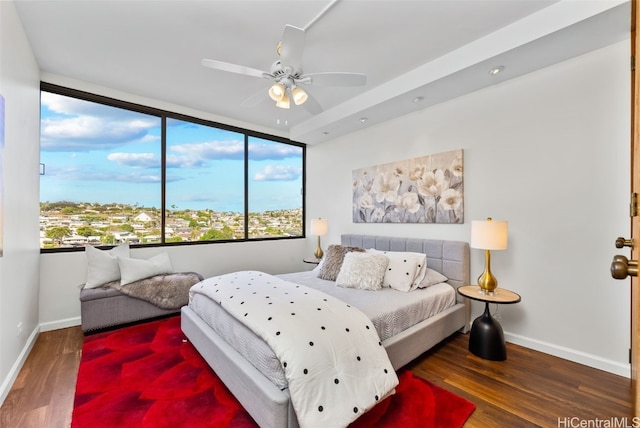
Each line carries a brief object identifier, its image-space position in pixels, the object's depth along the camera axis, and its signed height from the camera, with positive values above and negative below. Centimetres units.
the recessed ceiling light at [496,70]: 264 +139
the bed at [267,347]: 156 -97
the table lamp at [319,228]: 461 -22
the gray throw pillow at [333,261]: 327 -56
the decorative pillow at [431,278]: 294 -70
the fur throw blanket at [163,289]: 321 -88
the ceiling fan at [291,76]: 210 +115
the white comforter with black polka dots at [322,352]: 147 -80
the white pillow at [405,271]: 286 -60
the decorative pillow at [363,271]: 285 -60
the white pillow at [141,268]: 325 -64
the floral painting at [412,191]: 328 +31
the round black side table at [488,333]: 250 -108
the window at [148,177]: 334 +55
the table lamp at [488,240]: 254 -24
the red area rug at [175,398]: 173 -127
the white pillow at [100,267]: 314 -60
